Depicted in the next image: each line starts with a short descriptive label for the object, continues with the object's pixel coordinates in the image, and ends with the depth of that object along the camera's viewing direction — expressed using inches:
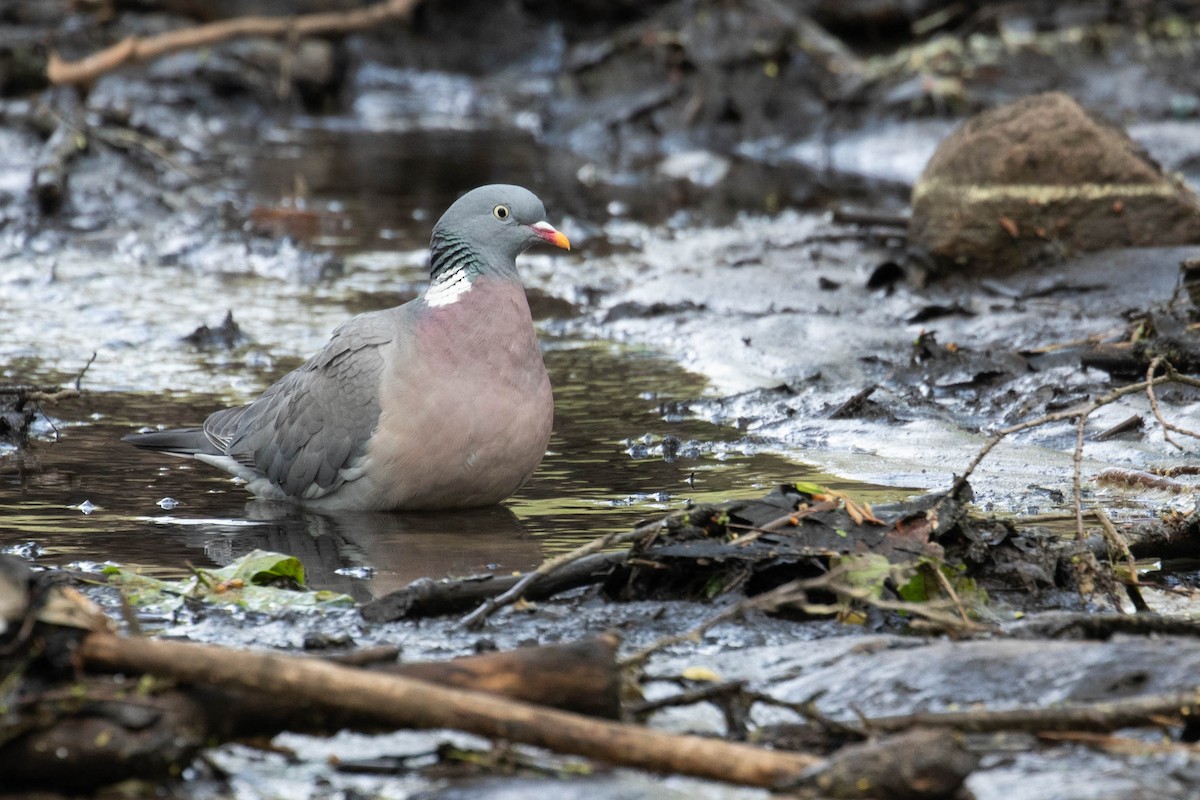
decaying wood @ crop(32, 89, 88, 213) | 912.9
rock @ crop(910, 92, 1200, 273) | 685.9
